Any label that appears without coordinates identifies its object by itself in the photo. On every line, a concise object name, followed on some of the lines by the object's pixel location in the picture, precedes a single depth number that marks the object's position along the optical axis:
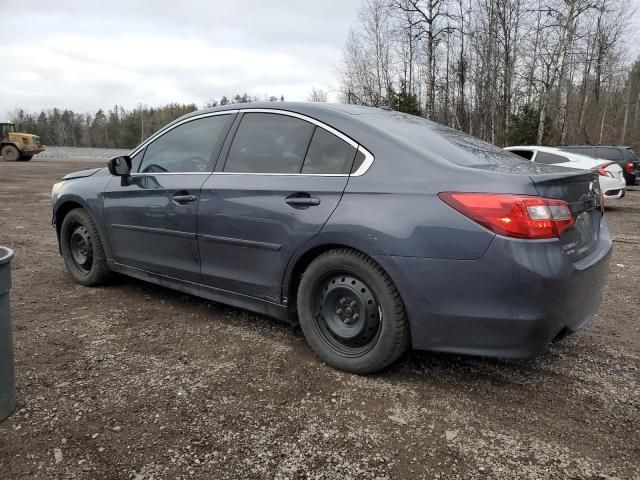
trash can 2.28
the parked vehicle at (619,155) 15.12
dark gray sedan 2.39
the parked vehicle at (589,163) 10.67
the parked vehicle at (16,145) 32.78
